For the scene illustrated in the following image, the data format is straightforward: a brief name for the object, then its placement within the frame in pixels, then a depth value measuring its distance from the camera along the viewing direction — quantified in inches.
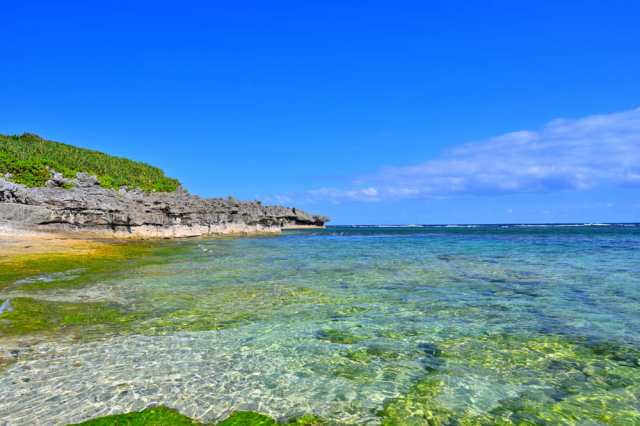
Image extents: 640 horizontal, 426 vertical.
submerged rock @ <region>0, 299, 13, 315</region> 468.3
